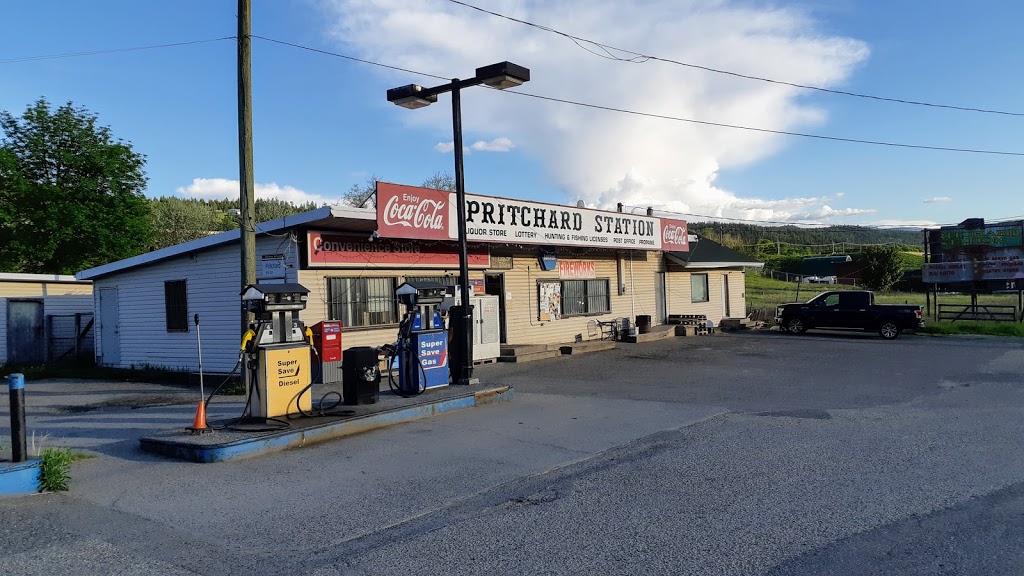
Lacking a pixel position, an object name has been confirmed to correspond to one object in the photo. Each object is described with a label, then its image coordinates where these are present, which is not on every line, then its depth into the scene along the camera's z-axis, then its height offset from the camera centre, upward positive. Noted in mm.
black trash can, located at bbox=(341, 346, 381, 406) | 10172 -1105
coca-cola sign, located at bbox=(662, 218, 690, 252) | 25172 +1953
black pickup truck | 23875 -1116
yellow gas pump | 8945 -643
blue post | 7023 -1103
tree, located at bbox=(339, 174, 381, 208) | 43688 +6732
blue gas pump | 11422 -707
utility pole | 12609 +2749
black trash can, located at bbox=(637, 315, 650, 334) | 24606 -1208
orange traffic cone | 8523 -1417
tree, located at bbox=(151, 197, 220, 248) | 45219 +5670
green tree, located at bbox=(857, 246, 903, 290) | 57219 +1095
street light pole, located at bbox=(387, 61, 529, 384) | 12523 +1804
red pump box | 14484 -787
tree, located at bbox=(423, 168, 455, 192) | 46912 +7755
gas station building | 15031 +712
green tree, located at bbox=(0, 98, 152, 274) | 30516 +5167
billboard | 26906 +1022
